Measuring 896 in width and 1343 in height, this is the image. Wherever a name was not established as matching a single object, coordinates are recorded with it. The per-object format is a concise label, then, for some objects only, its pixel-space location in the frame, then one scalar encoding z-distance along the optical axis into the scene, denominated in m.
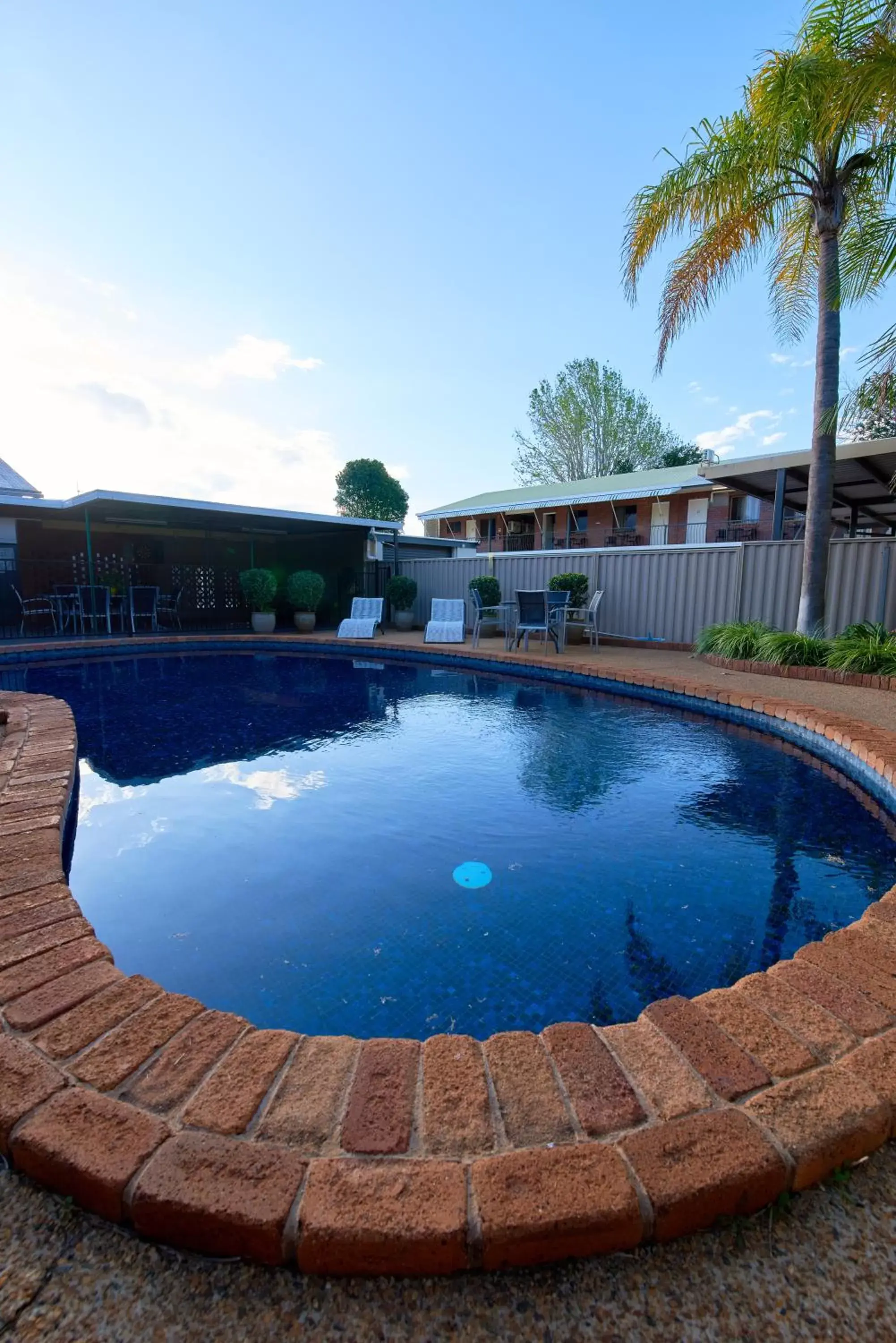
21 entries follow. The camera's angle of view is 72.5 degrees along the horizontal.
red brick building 18.52
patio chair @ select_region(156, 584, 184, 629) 12.12
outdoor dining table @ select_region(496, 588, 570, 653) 8.59
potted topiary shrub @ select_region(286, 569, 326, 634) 11.79
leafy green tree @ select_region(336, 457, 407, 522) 33.06
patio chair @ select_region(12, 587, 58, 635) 10.66
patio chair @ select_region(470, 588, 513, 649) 9.73
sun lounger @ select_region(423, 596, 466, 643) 10.13
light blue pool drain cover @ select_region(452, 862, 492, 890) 2.53
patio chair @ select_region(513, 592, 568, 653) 8.34
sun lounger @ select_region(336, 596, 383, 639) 10.66
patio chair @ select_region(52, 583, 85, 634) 10.74
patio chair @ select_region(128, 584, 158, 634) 12.21
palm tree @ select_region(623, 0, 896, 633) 5.37
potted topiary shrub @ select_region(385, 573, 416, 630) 12.36
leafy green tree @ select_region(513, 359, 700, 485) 26.77
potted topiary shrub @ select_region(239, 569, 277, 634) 11.66
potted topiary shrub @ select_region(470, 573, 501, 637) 10.81
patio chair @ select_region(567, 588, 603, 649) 8.75
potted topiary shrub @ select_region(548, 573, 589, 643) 9.74
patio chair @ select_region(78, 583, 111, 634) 10.51
